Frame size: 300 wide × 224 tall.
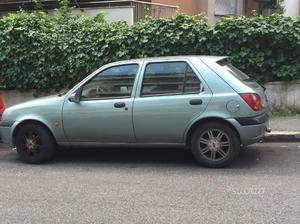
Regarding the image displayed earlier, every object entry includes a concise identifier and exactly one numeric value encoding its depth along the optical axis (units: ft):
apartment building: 45.81
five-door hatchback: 23.71
